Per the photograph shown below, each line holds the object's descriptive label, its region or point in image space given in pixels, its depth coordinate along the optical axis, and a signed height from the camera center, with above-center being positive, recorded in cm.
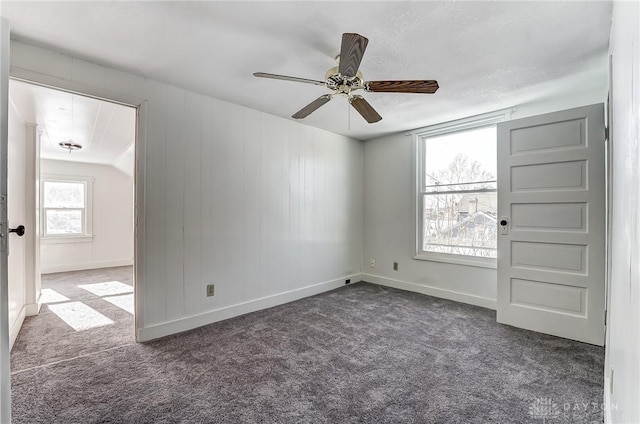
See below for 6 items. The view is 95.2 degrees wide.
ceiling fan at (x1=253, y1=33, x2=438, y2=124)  160 +89
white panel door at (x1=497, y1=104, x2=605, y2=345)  256 -11
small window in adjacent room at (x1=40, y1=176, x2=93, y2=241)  570 +5
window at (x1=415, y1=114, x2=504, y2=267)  355 +24
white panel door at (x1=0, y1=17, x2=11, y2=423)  123 -8
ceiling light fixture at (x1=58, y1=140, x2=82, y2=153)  446 +102
